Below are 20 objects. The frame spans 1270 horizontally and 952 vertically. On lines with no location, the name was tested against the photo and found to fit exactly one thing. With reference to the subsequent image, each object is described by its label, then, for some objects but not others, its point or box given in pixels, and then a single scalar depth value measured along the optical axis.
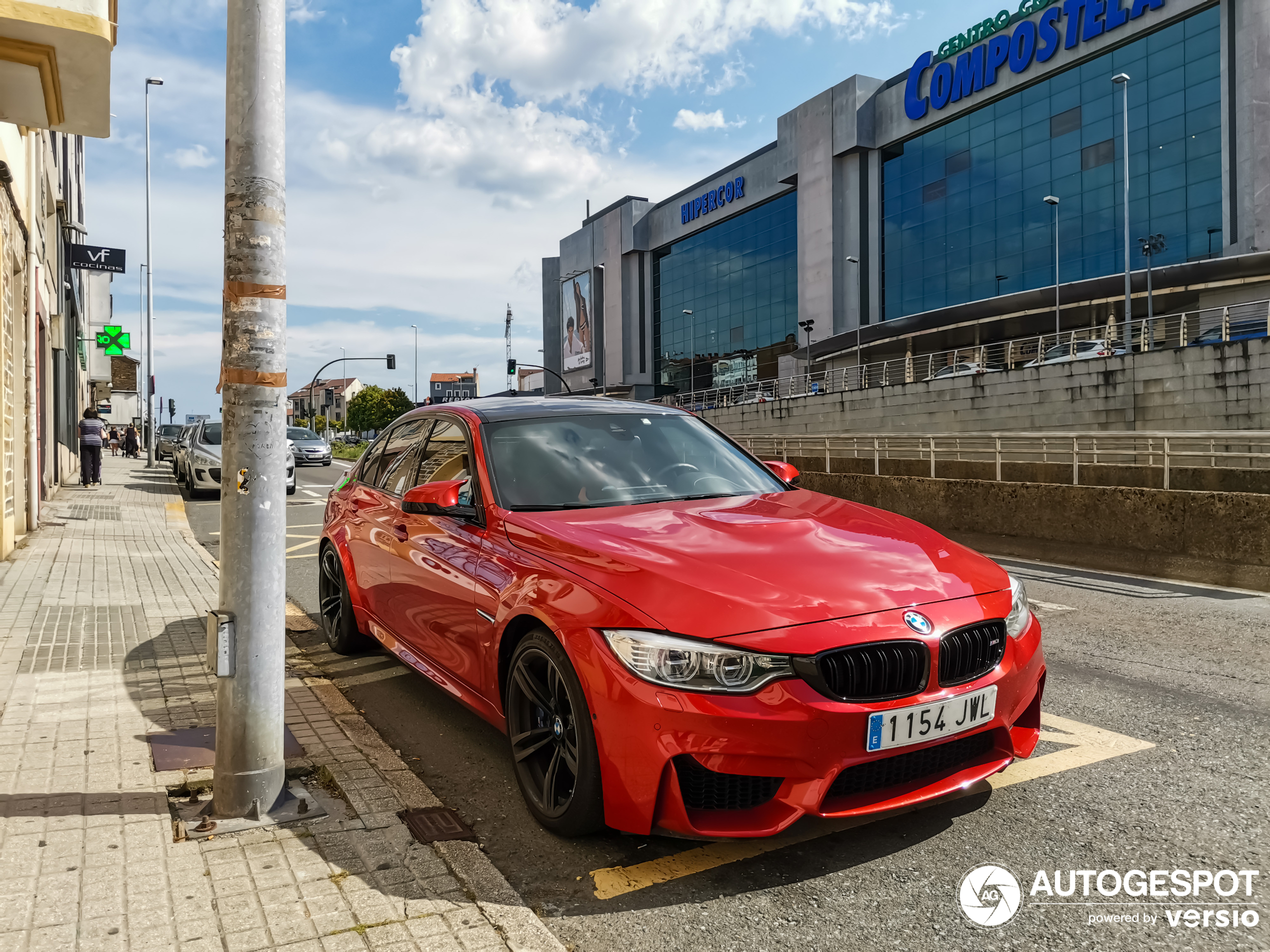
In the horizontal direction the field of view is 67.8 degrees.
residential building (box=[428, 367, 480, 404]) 103.44
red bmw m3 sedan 2.76
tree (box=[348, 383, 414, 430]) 122.75
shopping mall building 40.03
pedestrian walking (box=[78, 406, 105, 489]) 20.11
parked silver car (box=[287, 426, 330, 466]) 30.44
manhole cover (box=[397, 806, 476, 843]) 3.25
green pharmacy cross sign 31.64
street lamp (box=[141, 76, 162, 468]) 35.69
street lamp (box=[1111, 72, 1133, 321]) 37.41
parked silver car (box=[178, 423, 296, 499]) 20.11
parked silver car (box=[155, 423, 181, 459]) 40.24
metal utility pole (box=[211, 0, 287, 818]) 3.25
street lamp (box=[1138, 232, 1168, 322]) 41.49
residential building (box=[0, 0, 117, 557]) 7.04
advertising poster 93.38
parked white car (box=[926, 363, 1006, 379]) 32.28
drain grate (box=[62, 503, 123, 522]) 15.06
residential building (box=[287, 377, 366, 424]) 176.88
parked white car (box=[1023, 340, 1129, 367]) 28.28
